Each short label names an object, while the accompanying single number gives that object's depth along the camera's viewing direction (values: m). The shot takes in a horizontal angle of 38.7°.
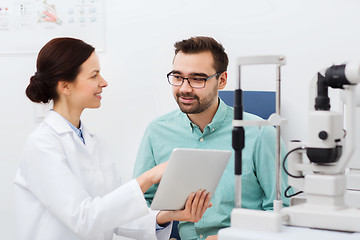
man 1.81
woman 1.50
